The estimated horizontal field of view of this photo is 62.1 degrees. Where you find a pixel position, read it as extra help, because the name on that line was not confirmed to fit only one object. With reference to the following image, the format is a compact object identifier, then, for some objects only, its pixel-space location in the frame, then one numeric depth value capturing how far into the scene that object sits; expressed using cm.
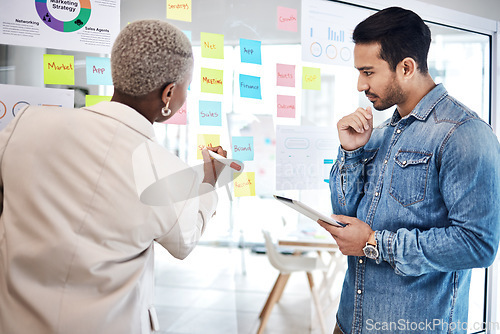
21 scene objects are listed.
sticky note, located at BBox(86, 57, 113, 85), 171
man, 125
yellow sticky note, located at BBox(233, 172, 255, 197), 221
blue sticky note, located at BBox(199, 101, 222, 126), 207
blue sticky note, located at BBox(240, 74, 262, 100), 220
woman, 96
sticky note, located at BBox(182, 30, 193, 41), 198
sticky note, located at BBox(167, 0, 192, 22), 194
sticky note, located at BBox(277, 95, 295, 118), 229
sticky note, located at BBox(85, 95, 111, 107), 171
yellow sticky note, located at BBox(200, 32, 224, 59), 205
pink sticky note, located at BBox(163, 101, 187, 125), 195
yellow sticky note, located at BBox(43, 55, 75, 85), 163
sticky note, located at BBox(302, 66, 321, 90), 232
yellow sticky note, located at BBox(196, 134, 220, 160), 205
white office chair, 292
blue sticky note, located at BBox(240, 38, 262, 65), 218
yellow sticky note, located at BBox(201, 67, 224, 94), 206
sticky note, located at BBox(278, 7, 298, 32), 229
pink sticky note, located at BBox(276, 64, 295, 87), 226
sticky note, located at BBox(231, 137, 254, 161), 220
